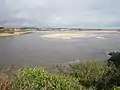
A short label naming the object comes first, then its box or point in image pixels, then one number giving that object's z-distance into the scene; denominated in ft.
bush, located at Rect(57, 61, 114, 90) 13.14
